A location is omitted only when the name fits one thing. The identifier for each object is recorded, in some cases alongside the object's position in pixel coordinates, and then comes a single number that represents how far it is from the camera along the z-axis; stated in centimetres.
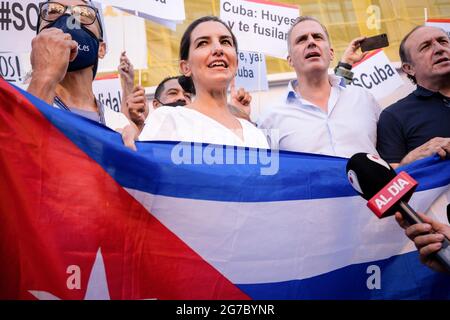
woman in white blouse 275
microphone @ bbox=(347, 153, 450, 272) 203
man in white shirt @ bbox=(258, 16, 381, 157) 318
